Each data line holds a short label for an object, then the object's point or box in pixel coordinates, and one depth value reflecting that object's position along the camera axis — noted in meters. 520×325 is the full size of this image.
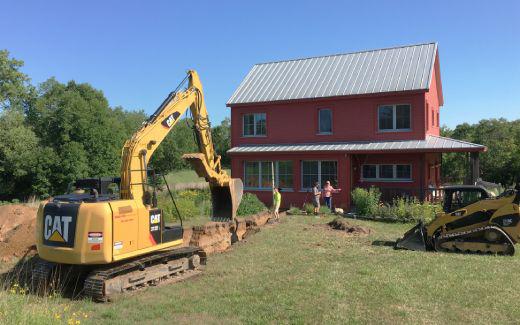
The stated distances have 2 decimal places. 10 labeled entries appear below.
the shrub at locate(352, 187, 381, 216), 19.25
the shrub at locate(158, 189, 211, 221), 16.33
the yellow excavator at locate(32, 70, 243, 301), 8.20
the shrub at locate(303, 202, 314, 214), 20.66
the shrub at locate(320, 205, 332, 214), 20.83
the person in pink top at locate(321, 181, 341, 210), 21.28
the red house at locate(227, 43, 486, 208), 21.59
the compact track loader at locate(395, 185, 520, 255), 11.62
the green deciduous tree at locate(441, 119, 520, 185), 34.56
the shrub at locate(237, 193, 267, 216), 18.73
